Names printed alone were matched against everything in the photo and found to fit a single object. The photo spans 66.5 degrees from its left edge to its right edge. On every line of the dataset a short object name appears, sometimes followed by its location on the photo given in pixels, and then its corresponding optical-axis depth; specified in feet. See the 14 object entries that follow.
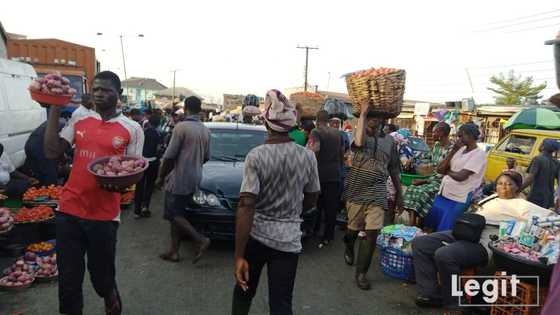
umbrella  38.93
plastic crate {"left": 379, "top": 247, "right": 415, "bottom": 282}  16.84
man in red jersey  9.98
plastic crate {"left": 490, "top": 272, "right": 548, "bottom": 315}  12.18
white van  24.29
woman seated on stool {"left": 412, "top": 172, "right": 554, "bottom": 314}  14.03
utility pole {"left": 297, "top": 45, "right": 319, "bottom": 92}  159.69
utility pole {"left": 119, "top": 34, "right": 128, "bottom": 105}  168.43
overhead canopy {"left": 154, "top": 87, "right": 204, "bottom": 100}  237.78
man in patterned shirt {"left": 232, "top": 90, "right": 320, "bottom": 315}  9.15
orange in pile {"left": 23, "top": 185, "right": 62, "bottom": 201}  19.94
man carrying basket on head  15.75
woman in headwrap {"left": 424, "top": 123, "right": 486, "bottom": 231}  16.72
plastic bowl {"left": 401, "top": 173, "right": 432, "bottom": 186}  27.48
